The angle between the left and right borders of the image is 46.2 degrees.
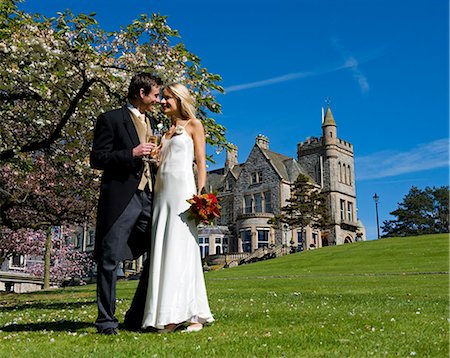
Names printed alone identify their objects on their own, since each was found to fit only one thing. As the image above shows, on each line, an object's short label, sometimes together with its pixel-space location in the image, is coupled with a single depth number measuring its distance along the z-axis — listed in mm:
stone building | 59469
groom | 5727
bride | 5742
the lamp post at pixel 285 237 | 55188
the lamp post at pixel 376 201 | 64800
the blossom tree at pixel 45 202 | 14905
